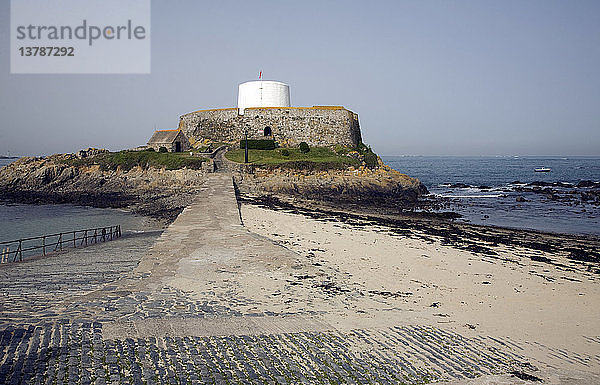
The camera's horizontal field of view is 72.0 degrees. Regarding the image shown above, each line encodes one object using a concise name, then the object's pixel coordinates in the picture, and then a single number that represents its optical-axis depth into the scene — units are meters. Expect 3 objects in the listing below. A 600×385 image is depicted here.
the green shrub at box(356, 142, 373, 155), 45.36
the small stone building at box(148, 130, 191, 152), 46.81
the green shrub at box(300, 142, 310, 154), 41.97
